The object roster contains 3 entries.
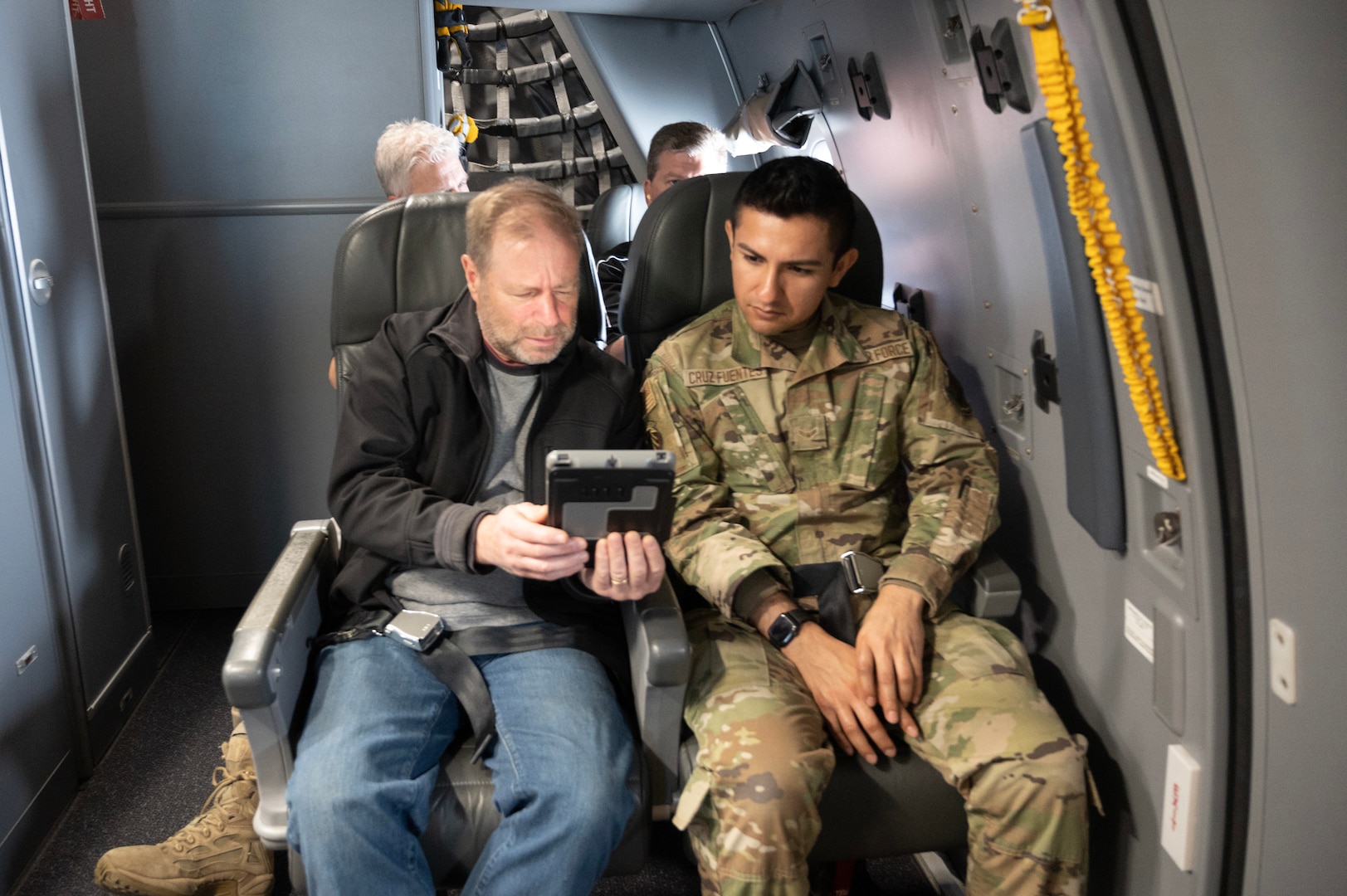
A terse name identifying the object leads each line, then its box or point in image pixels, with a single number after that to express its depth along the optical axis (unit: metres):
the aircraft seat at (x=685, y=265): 2.41
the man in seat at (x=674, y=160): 3.95
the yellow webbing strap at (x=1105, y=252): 1.52
